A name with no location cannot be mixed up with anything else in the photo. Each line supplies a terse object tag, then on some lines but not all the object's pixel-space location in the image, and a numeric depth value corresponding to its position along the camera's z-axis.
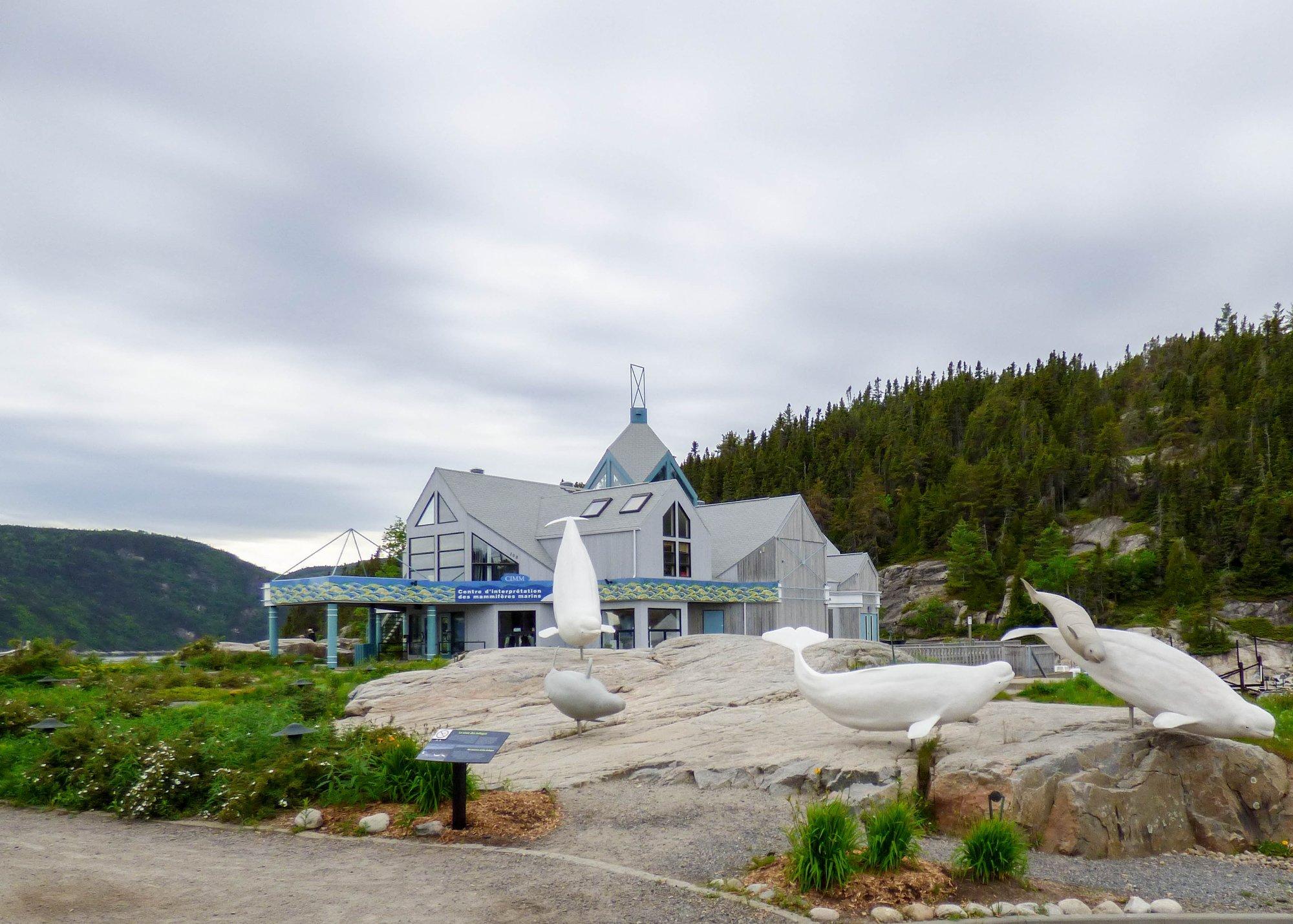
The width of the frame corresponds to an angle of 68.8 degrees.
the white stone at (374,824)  8.92
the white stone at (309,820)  9.20
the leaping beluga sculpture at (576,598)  14.77
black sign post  8.69
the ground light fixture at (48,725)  13.01
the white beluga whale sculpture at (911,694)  9.87
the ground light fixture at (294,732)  10.71
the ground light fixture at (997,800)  8.18
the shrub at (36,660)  24.23
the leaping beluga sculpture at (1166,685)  9.26
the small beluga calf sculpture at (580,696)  12.75
